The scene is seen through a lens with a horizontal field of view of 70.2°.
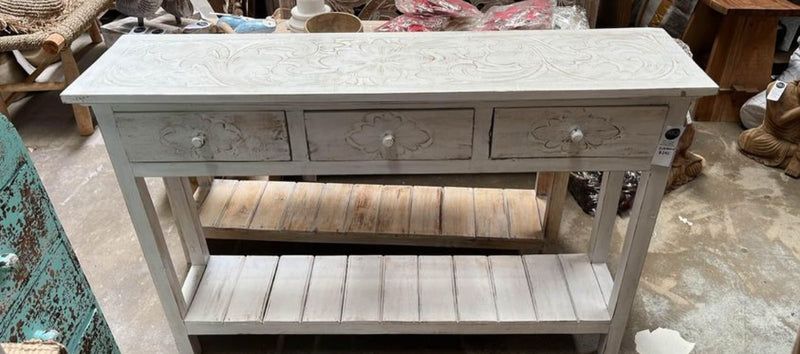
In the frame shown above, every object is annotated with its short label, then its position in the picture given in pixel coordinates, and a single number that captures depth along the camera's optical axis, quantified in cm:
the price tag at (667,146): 116
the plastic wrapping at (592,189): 220
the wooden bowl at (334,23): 190
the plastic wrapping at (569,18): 219
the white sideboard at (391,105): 111
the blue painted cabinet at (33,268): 95
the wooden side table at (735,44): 254
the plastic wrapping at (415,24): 198
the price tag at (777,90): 236
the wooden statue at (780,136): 236
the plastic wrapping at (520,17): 198
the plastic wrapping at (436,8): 204
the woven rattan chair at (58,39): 244
